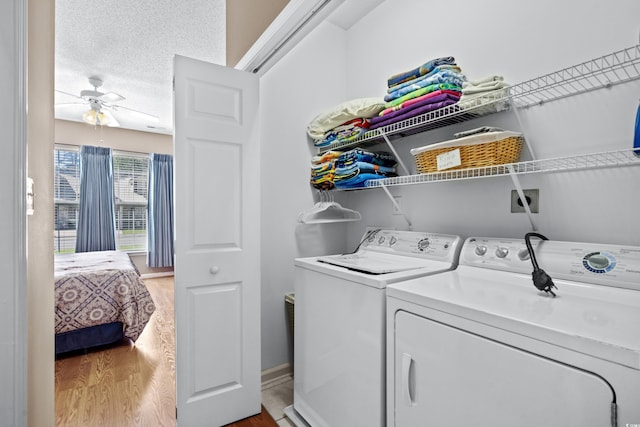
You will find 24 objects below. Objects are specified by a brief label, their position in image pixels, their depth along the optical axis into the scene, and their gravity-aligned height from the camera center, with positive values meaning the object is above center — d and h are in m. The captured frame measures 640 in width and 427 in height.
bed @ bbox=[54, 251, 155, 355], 2.46 -0.78
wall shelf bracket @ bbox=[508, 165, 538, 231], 1.22 +0.06
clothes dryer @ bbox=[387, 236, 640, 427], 0.67 -0.35
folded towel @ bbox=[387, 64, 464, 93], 1.50 +0.72
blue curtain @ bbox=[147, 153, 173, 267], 5.58 +0.05
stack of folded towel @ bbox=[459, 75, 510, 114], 1.28 +0.52
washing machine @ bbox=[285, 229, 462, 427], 1.20 -0.50
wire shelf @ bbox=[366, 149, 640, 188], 1.12 +0.19
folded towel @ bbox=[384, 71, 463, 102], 1.47 +0.67
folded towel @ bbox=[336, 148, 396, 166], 1.88 +0.37
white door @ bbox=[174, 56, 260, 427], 1.55 -0.16
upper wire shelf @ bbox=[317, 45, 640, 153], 1.11 +0.51
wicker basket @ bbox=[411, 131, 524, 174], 1.26 +0.28
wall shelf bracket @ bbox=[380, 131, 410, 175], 1.77 +0.34
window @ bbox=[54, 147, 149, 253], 4.96 +0.34
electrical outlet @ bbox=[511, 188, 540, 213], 1.36 +0.05
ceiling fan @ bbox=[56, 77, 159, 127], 3.53 +1.45
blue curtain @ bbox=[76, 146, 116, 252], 4.97 +0.23
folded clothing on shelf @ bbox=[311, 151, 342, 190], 2.06 +0.32
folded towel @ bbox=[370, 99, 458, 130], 1.45 +0.53
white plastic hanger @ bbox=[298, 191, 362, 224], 2.09 +0.01
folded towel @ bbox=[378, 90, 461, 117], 1.45 +0.58
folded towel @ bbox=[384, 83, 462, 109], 1.47 +0.62
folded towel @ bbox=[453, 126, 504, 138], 1.30 +0.36
